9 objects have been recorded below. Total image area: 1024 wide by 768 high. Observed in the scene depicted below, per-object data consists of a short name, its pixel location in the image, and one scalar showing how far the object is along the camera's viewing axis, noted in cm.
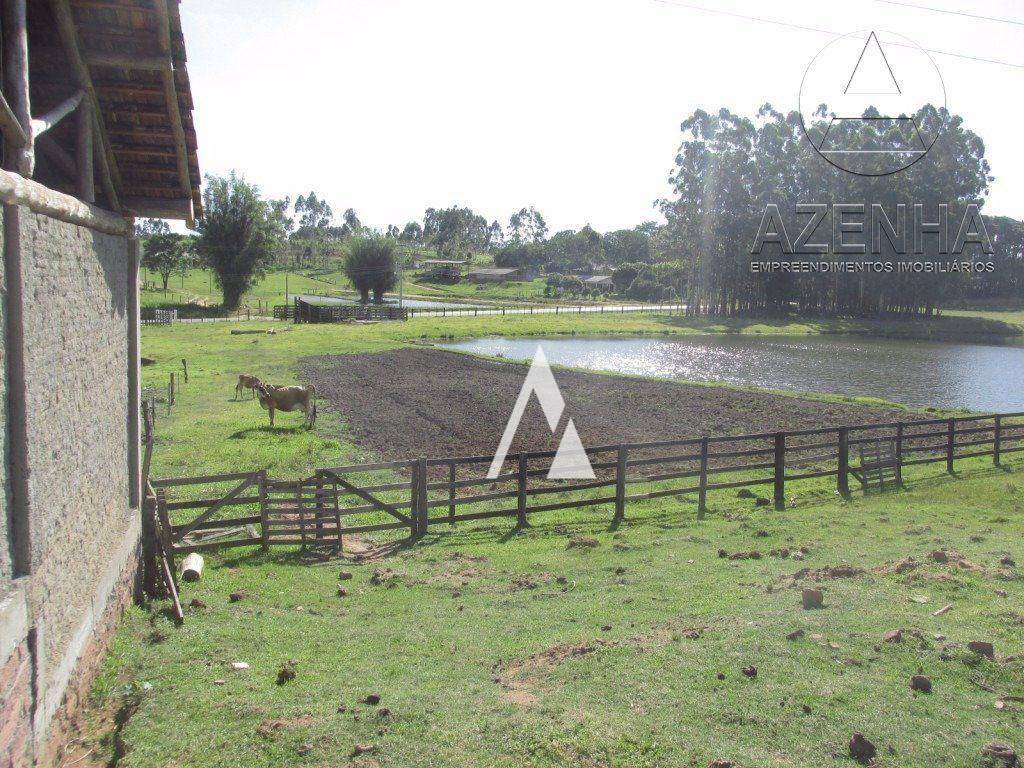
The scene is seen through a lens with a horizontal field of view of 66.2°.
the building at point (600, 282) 13630
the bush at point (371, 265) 8594
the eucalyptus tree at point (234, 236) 7331
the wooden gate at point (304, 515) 1182
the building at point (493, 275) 13888
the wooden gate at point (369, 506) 1207
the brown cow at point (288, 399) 2175
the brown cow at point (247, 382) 2564
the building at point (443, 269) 14062
